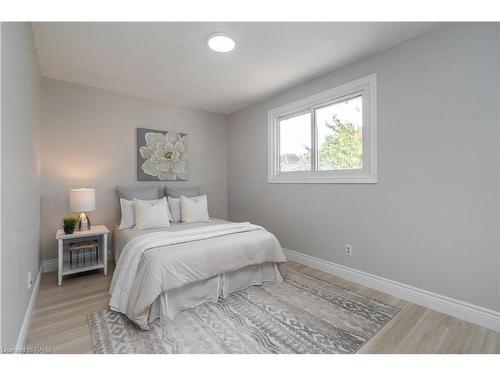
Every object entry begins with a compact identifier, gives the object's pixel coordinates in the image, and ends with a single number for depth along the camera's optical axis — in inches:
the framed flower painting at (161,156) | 140.3
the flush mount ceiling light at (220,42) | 82.4
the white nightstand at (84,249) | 102.8
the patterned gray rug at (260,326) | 61.0
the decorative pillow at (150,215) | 111.7
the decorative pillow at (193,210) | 127.4
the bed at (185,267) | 71.4
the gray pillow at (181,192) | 139.6
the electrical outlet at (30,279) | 74.7
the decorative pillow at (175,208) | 130.5
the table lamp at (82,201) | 106.2
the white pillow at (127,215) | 116.2
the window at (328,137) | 97.9
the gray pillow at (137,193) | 127.0
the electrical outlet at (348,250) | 104.0
